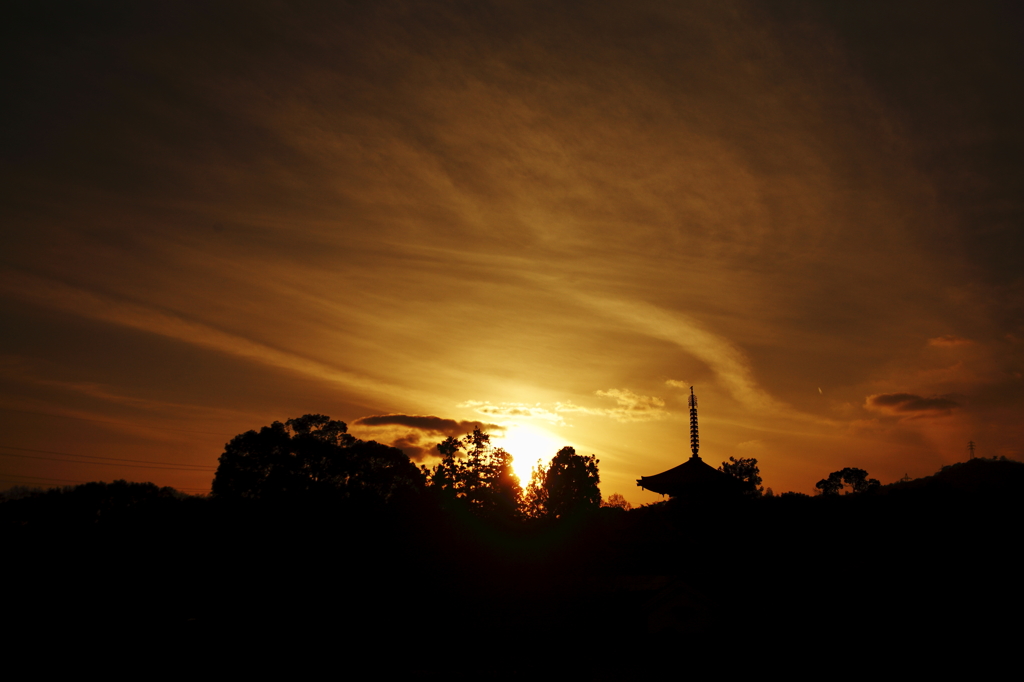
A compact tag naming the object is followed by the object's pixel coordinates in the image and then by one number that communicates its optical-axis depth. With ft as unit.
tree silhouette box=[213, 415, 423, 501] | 222.89
